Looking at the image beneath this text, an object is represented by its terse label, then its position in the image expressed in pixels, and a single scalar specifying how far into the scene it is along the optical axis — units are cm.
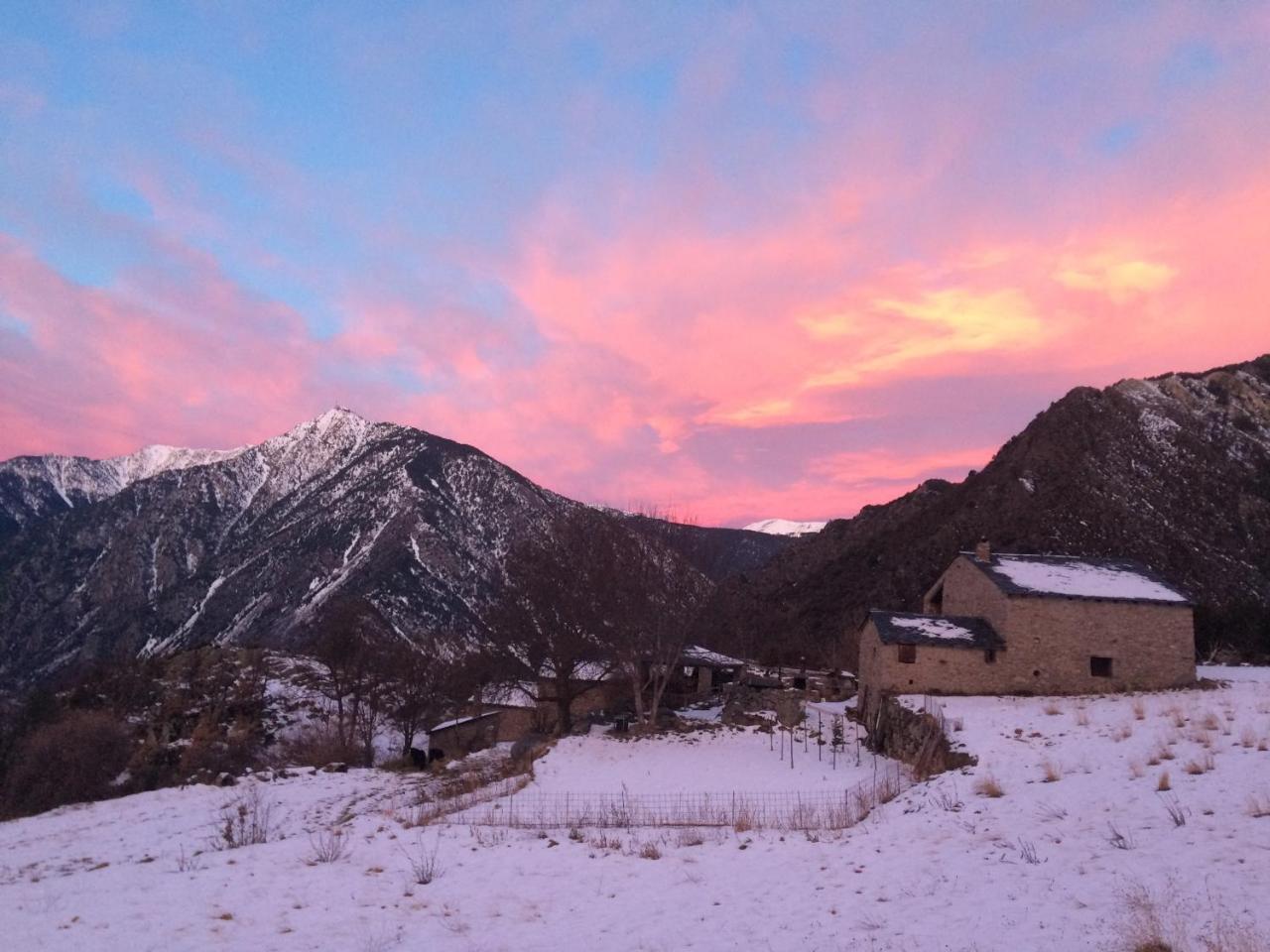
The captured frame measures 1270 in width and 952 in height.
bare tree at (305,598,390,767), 3912
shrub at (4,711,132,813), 3198
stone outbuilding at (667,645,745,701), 4862
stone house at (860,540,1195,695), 3216
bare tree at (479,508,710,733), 3503
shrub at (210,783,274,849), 1702
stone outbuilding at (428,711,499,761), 4188
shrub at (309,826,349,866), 1388
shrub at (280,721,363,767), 3412
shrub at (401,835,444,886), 1238
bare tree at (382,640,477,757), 4067
